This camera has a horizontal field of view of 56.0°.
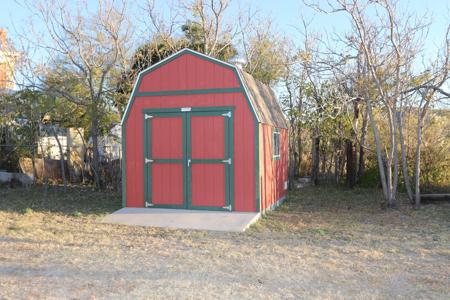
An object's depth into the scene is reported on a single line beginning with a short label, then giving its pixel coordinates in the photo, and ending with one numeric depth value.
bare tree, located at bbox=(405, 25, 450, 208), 8.10
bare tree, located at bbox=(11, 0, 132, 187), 11.27
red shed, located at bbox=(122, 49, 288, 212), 8.04
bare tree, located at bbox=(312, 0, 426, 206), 8.16
